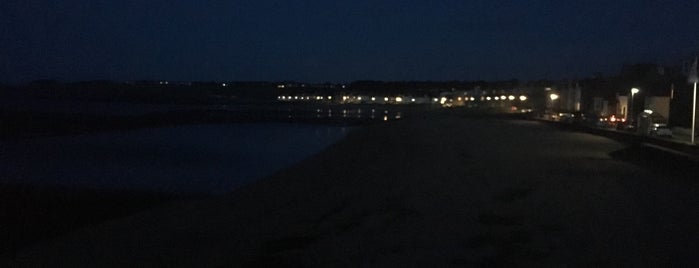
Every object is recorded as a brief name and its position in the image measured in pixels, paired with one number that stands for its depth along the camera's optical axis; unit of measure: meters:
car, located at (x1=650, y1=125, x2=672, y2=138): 37.77
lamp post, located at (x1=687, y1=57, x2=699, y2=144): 32.41
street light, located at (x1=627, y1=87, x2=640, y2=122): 50.81
